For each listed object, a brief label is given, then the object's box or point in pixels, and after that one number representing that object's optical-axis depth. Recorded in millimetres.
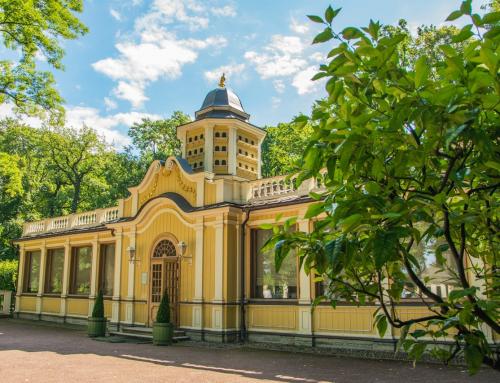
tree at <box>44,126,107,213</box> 34094
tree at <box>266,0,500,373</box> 1519
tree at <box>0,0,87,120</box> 15523
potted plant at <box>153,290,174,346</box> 13273
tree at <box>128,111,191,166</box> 36500
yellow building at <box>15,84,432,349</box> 12992
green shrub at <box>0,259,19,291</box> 25747
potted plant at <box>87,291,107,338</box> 15531
